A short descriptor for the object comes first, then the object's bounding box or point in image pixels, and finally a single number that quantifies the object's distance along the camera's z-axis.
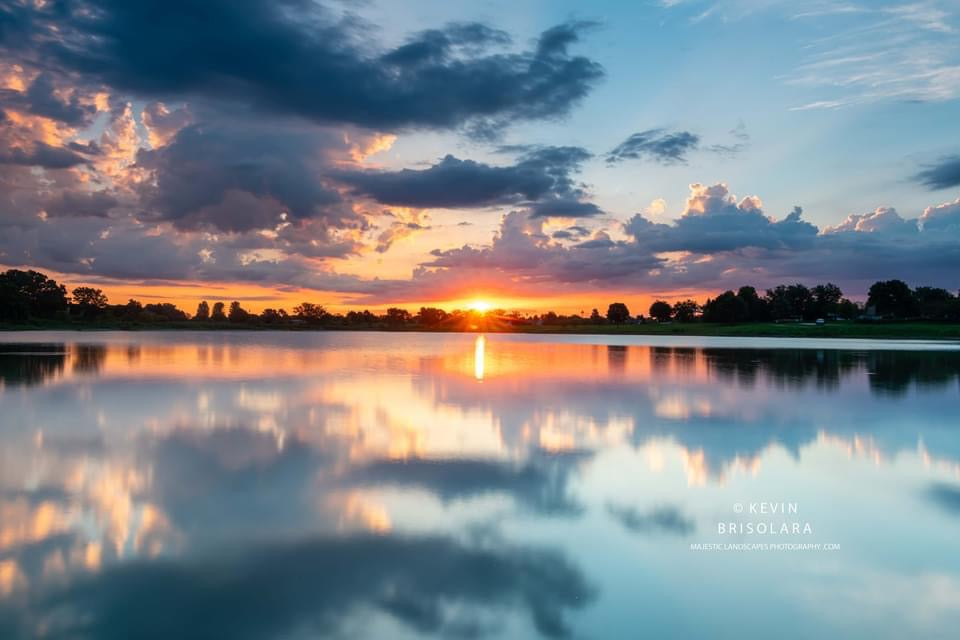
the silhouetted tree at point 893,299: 153.62
